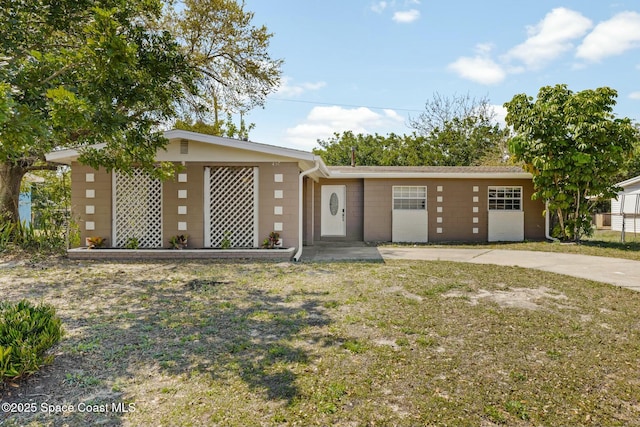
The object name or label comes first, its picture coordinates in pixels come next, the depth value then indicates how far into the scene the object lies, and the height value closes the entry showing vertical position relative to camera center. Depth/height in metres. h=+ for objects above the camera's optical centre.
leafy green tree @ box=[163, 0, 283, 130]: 13.19 +5.70
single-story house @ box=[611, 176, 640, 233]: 18.16 +0.61
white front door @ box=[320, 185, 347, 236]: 13.66 +0.28
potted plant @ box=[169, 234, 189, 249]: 9.43 -0.51
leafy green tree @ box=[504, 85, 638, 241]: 11.09 +2.07
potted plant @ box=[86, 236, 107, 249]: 9.47 -0.53
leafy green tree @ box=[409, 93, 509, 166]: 27.52 +6.19
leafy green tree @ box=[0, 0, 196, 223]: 4.44 +1.92
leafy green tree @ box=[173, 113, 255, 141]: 15.02 +3.64
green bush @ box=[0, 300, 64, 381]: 2.97 -0.95
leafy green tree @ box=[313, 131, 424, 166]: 28.22 +5.31
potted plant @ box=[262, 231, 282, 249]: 9.43 -0.53
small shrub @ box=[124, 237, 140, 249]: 9.44 -0.55
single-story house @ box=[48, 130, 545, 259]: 9.48 +0.55
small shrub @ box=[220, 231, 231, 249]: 9.48 -0.51
